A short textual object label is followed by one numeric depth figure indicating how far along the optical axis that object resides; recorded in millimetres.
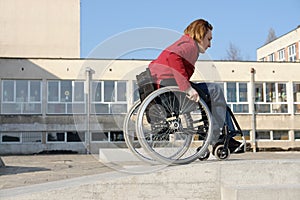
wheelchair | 4992
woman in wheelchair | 4816
